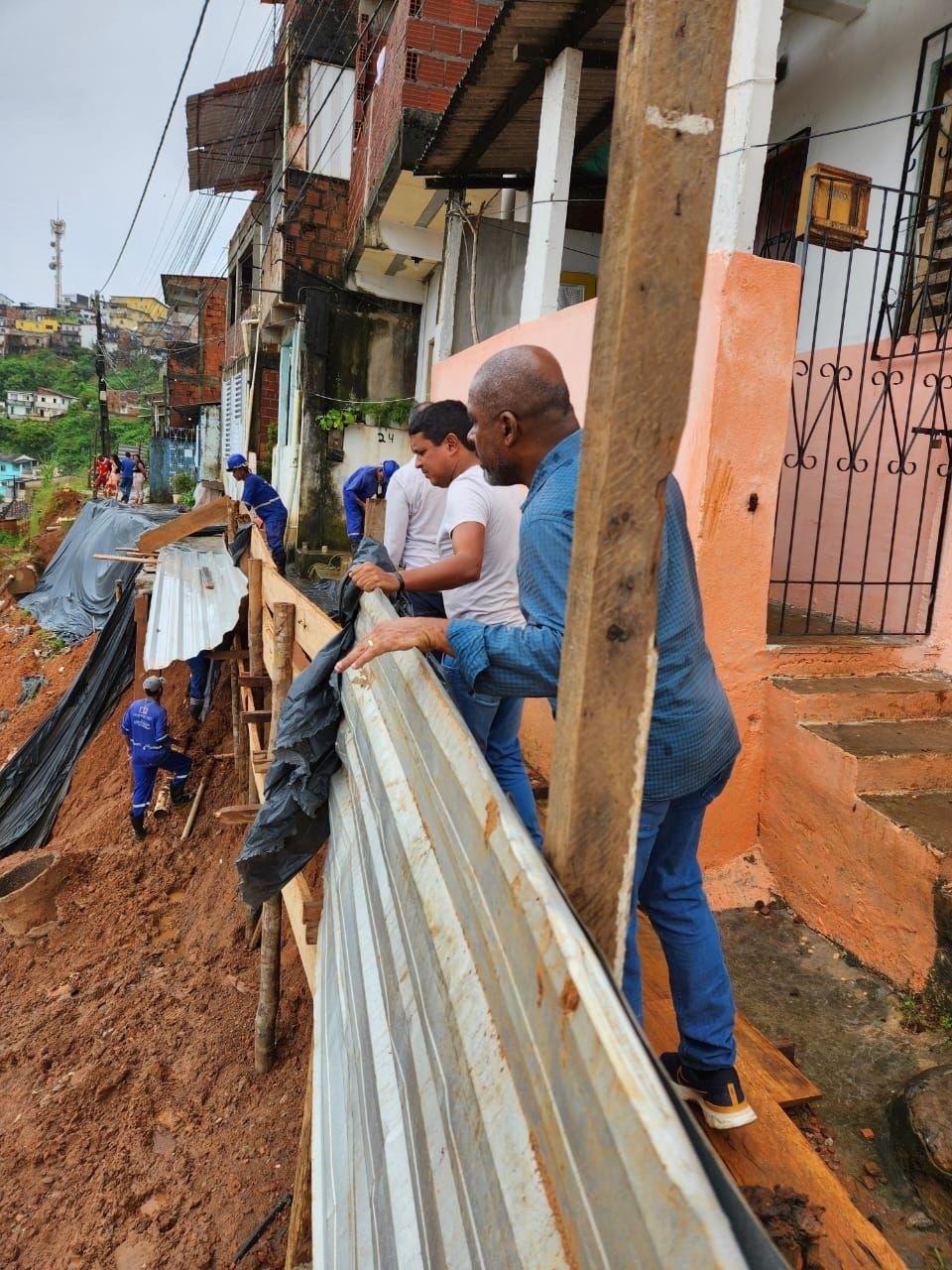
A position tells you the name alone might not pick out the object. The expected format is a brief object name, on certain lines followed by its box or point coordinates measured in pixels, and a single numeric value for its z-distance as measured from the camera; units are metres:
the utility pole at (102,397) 25.45
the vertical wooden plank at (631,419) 0.90
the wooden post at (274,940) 3.99
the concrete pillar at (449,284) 7.43
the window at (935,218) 4.12
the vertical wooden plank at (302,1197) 2.86
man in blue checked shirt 1.47
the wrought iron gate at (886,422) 3.74
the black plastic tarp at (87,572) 15.08
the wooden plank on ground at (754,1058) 2.11
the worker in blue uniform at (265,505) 10.20
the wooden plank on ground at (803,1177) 1.60
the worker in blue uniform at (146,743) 7.98
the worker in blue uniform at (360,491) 5.96
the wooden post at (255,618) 5.44
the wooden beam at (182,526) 10.61
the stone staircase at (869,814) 2.65
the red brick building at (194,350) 27.91
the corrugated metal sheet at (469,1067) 0.70
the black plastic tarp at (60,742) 9.93
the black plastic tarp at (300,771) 2.42
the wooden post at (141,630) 9.13
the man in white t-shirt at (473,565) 2.44
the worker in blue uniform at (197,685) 10.02
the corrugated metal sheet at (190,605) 7.78
